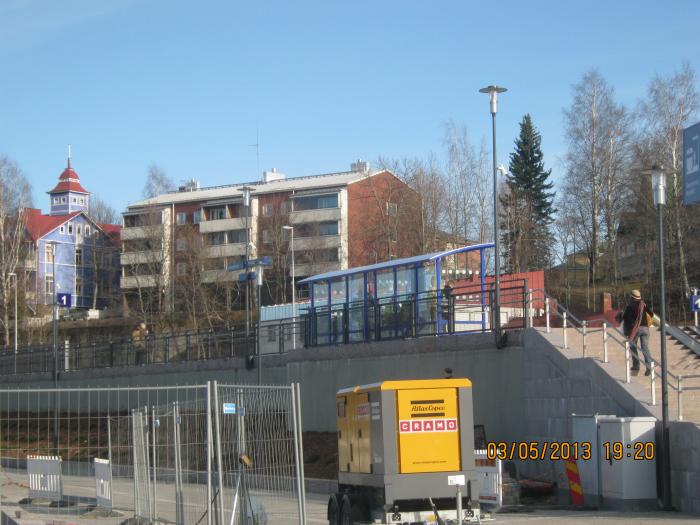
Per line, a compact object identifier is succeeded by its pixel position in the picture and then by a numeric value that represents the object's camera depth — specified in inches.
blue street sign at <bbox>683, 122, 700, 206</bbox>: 912.3
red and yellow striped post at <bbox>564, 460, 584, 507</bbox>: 778.8
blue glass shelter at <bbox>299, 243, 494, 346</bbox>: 1155.3
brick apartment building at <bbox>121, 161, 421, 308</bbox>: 3425.9
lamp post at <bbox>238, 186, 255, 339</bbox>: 1493.8
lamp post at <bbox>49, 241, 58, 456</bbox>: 813.3
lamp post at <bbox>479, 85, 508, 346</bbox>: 1014.4
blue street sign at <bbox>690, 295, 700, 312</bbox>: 1113.4
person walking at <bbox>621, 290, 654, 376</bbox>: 884.0
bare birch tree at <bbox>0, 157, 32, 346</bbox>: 3385.8
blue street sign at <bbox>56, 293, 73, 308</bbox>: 1759.4
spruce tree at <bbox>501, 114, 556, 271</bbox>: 2758.4
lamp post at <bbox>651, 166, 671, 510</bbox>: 719.7
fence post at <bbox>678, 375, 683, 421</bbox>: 735.7
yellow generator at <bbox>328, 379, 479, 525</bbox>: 603.5
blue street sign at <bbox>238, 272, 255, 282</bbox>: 1422.2
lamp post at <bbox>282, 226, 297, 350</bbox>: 1440.7
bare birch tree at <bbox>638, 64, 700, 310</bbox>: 2237.9
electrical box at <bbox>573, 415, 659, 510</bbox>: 734.5
